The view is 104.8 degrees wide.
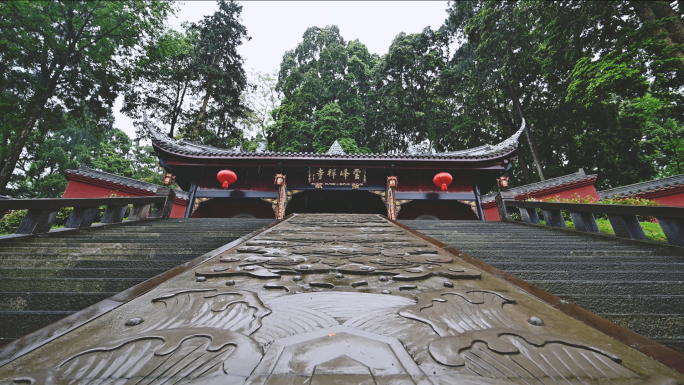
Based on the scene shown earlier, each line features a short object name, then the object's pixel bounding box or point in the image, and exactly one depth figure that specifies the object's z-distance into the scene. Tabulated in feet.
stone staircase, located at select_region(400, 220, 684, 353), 4.58
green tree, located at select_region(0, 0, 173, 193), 31.99
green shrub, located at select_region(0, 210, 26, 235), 22.97
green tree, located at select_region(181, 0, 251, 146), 52.01
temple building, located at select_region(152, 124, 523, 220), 26.99
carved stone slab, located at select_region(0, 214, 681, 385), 2.67
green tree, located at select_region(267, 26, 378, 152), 55.62
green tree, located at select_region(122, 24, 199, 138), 46.65
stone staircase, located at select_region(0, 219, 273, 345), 4.89
